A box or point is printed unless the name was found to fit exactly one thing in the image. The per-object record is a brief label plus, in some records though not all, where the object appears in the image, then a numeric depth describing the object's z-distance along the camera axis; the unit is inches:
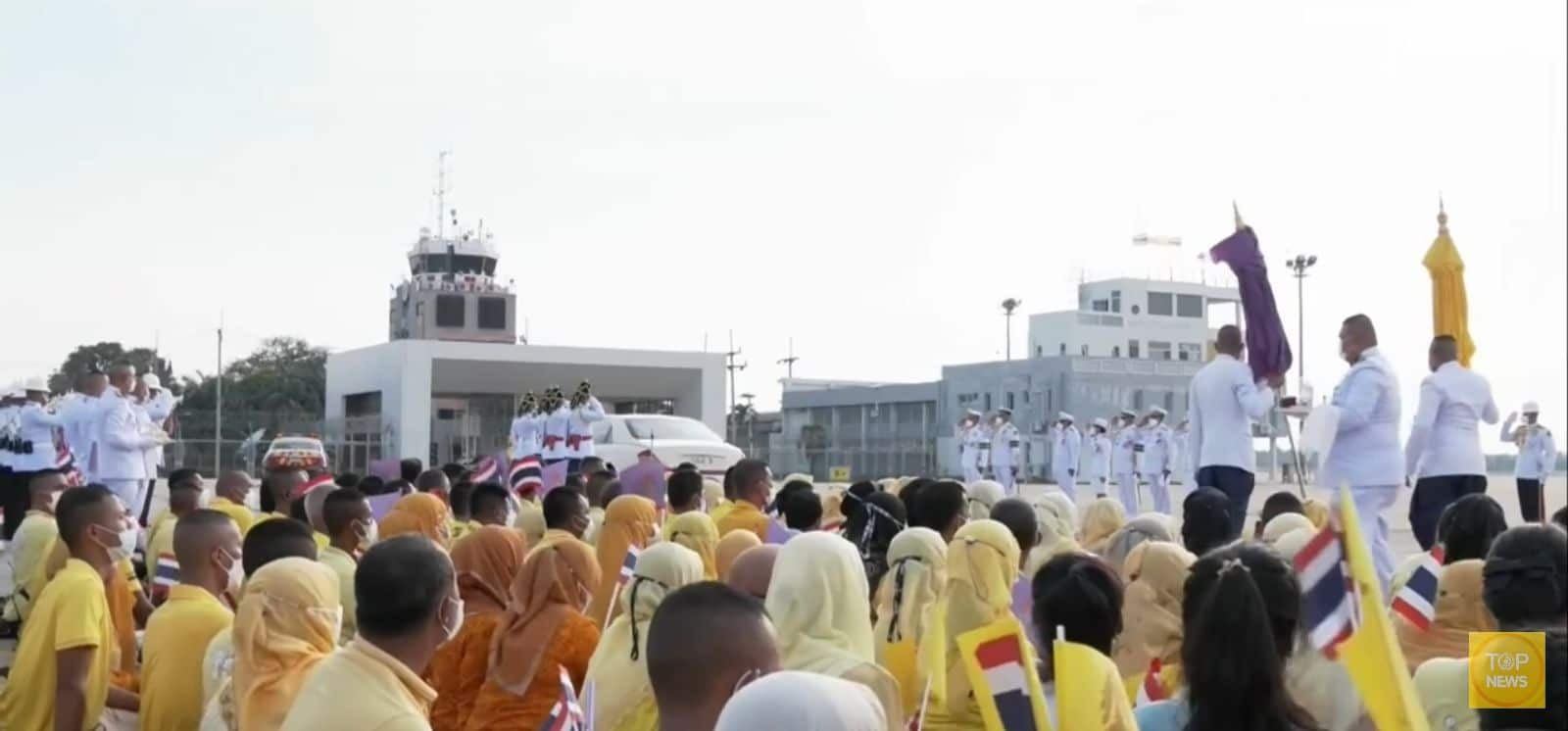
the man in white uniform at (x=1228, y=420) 406.6
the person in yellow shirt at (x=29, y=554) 305.5
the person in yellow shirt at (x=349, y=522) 293.4
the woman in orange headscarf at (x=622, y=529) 291.6
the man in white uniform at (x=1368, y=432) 363.6
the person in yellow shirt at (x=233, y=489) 419.8
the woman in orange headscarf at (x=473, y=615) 198.7
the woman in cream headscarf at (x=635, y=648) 183.3
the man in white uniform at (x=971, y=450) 1304.1
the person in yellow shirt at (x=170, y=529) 234.2
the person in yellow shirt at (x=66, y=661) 204.1
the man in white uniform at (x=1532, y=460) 813.2
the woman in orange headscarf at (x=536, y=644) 190.7
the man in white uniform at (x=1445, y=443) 387.2
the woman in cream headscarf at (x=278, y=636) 166.7
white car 1053.2
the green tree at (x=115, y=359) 2610.7
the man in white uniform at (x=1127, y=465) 1057.5
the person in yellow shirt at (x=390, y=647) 142.4
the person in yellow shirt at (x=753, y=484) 382.9
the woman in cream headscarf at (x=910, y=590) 212.7
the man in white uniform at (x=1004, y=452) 1238.9
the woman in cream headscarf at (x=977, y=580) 198.4
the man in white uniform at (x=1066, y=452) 1214.3
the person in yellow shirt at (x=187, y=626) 202.8
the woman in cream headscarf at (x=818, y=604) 174.9
